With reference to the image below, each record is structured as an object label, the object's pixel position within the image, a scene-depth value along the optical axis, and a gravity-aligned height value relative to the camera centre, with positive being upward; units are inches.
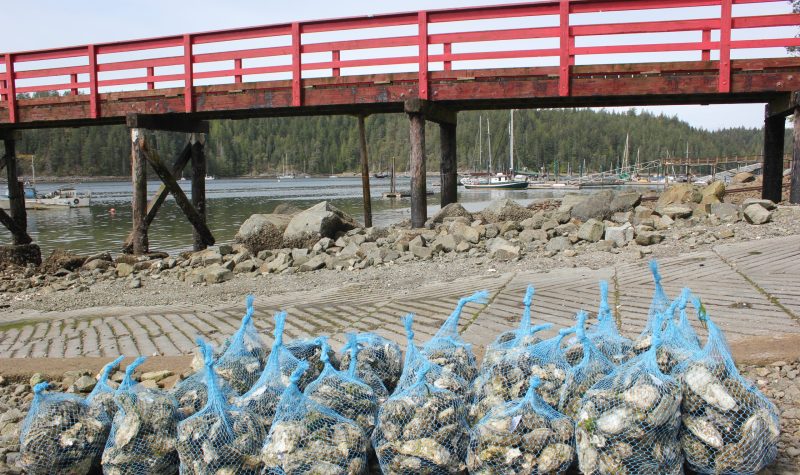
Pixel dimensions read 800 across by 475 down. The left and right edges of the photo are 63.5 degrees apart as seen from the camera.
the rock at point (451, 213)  537.3 -30.8
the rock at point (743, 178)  1195.9 -10.6
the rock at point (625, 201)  501.7 -21.7
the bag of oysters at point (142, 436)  146.3 -58.2
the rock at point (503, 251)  399.9 -46.8
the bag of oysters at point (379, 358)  175.2 -49.3
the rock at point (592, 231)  419.8 -36.8
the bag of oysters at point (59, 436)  150.1 -59.5
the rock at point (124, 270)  539.8 -74.3
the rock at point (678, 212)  458.3 -27.4
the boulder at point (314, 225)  530.9 -39.9
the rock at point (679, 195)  539.6 -19.0
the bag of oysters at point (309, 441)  136.3 -56.3
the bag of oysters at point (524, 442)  134.5 -56.0
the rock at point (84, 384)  208.7 -65.8
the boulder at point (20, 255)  647.0 -74.7
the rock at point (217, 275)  458.0 -67.8
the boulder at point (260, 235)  547.5 -47.4
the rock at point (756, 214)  403.5 -26.4
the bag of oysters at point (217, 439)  140.4 -56.9
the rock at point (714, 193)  509.4 -16.1
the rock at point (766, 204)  429.1 -21.2
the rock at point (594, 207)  492.1 -25.0
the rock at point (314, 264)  457.2 -60.6
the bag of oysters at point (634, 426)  131.5 -51.7
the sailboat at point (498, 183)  3112.7 -38.3
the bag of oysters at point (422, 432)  139.8 -56.0
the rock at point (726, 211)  432.1 -26.4
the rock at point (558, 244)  413.1 -44.4
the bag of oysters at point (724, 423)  133.1 -52.2
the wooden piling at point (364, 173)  671.8 +4.7
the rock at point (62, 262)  581.9 -73.7
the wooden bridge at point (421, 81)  468.8 +77.5
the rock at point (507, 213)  543.2 -31.5
